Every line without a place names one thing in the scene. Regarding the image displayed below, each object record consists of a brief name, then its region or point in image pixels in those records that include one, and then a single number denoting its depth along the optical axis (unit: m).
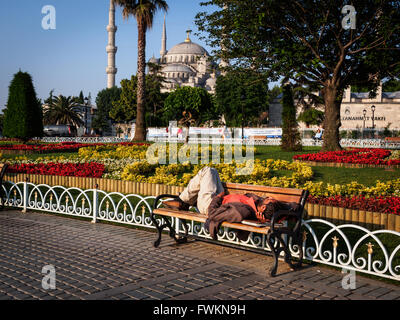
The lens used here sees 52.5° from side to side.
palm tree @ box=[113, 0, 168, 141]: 23.88
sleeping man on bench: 4.53
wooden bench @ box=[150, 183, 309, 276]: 4.25
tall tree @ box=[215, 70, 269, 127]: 59.78
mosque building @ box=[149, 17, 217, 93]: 101.19
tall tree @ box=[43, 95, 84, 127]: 57.12
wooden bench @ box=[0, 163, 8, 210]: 7.72
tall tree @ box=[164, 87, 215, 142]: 57.39
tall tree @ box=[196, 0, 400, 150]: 16.03
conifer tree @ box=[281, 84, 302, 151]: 20.94
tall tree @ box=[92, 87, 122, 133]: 70.94
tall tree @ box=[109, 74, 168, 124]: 57.38
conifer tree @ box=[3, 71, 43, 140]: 20.56
